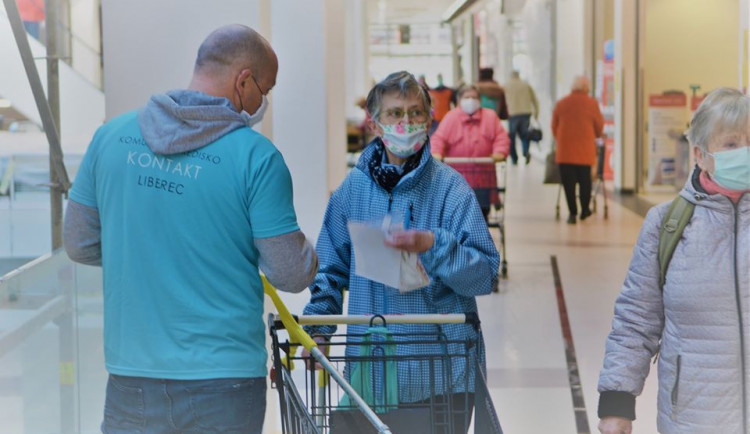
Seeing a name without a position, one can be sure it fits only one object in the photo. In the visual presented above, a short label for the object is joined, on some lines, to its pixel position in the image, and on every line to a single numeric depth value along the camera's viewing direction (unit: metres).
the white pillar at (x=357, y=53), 25.11
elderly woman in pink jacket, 10.71
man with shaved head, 2.67
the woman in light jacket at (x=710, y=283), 2.88
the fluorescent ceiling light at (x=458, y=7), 40.75
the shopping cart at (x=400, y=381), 3.04
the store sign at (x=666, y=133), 18.14
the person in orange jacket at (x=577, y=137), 15.38
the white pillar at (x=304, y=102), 9.43
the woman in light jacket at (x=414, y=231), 3.25
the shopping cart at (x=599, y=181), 16.06
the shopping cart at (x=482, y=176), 10.04
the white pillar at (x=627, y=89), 19.19
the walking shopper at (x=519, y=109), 26.64
